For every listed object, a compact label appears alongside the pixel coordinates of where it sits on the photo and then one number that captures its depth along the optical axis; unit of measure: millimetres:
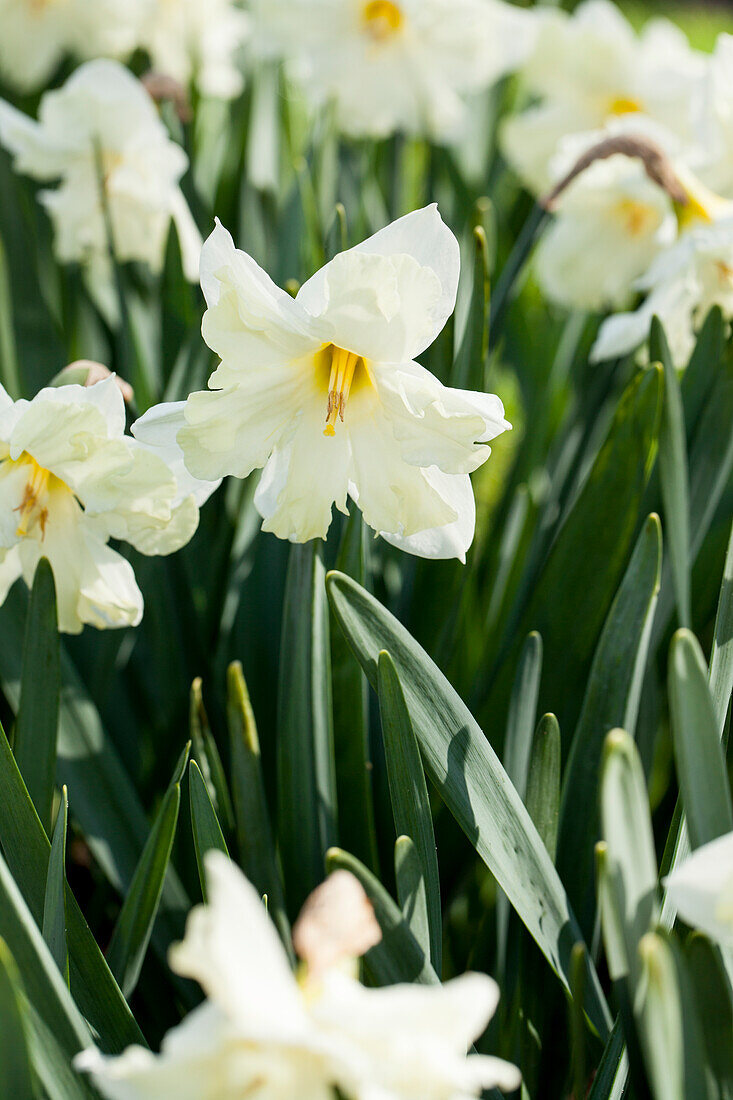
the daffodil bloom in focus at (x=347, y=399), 756
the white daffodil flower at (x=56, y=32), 1375
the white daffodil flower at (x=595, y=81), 1260
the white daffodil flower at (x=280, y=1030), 674
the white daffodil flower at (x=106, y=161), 974
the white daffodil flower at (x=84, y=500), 779
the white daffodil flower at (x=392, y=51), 1326
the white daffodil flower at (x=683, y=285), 904
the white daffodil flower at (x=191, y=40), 1436
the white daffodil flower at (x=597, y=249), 1071
